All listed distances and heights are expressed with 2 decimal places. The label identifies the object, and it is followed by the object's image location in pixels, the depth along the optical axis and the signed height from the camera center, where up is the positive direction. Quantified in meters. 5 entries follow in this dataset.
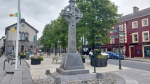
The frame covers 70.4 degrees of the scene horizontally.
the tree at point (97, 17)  11.72 +3.14
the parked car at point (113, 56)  20.19 -2.15
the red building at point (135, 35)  20.75 +2.09
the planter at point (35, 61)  11.29 -1.73
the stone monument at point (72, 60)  5.22 -0.79
